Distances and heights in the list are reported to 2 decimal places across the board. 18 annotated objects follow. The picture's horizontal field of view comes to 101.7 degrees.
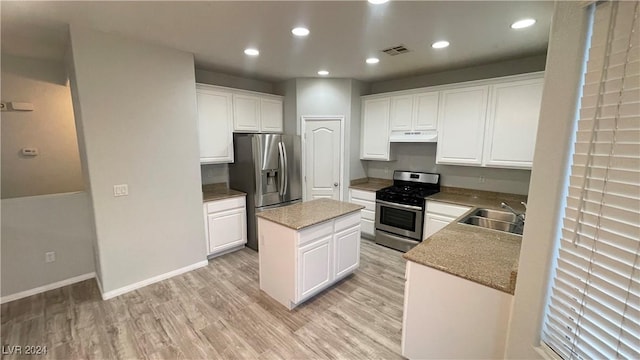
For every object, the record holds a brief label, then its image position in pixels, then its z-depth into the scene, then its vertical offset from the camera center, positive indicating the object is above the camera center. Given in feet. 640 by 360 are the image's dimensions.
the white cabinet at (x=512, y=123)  10.00 +1.17
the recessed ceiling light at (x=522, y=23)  7.28 +3.67
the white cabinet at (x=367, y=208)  14.08 -3.06
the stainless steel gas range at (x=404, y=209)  12.30 -2.81
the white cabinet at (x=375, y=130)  14.26 +1.20
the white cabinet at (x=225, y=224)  11.79 -3.50
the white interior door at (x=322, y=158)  14.56 -0.42
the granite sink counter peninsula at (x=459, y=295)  4.80 -2.84
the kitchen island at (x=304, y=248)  8.13 -3.25
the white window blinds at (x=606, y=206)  2.74 -0.61
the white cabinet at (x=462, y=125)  11.28 +1.21
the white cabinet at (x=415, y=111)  12.54 +2.01
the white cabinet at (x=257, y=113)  12.94 +1.95
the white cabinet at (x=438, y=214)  11.23 -2.74
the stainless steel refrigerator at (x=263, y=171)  12.38 -1.04
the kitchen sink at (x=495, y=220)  8.39 -2.34
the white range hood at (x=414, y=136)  12.65 +0.80
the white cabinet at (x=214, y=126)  11.74 +1.11
